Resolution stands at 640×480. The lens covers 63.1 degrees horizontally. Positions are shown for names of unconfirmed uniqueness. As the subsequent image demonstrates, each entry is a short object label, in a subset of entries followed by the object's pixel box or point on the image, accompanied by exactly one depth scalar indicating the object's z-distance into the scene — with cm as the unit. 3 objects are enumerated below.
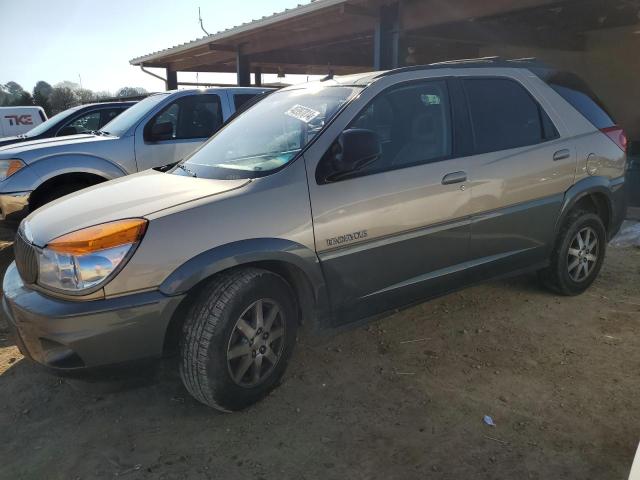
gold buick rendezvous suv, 247
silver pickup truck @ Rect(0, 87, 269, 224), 544
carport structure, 958
